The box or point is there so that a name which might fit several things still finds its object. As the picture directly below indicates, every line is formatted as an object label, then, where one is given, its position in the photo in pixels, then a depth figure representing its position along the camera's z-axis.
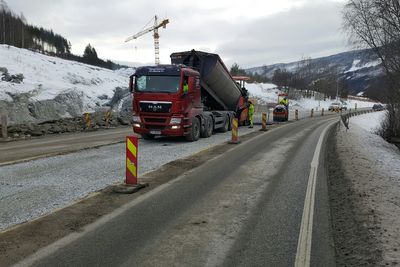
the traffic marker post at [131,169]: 8.85
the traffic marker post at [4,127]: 20.23
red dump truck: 17.25
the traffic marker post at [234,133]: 18.17
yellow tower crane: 127.19
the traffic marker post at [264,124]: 25.53
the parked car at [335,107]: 77.99
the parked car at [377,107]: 84.03
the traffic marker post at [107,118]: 28.87
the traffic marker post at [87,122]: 26.34
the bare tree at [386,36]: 26.09
